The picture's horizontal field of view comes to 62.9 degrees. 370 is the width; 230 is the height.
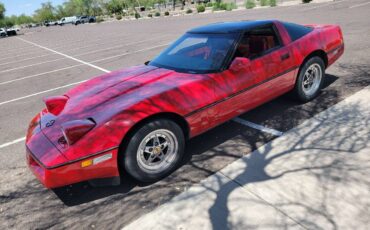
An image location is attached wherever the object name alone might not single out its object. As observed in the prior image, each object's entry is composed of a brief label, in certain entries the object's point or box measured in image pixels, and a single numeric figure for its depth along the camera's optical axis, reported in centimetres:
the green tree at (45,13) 13788
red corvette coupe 290
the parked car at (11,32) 5002
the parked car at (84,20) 6936
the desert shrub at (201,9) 3915
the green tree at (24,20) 16712
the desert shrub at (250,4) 3188
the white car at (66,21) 7984
